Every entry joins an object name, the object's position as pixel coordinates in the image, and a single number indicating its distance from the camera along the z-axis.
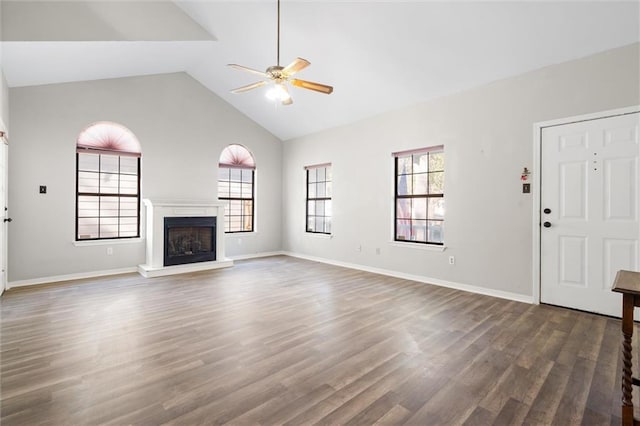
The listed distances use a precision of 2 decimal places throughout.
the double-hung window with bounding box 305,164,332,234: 6.73
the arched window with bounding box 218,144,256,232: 6.80
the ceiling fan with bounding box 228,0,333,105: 2.99
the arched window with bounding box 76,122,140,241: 5.14
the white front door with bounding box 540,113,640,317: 3.23
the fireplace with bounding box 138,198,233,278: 5.38
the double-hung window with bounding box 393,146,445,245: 4.86
